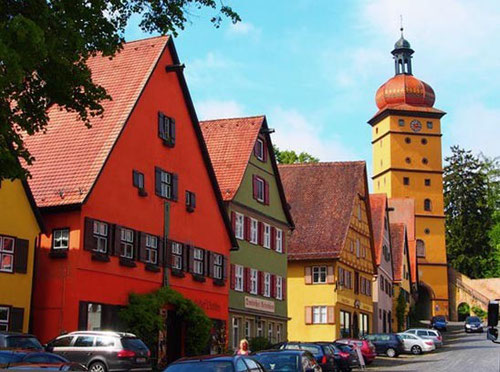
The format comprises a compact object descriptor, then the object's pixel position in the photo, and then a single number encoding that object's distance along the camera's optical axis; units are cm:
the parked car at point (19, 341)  2256
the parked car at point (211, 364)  1638
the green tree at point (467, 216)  11400
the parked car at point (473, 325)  7581
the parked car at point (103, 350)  2556
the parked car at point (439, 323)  8031
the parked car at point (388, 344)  4966
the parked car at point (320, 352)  3080
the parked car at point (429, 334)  5584
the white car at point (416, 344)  5272
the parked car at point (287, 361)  2216
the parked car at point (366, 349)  4182
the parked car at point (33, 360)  1858
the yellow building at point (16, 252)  2875
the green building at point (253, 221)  4331
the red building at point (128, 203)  3038
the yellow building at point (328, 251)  5419
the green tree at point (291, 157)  7862
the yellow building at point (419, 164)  10650
